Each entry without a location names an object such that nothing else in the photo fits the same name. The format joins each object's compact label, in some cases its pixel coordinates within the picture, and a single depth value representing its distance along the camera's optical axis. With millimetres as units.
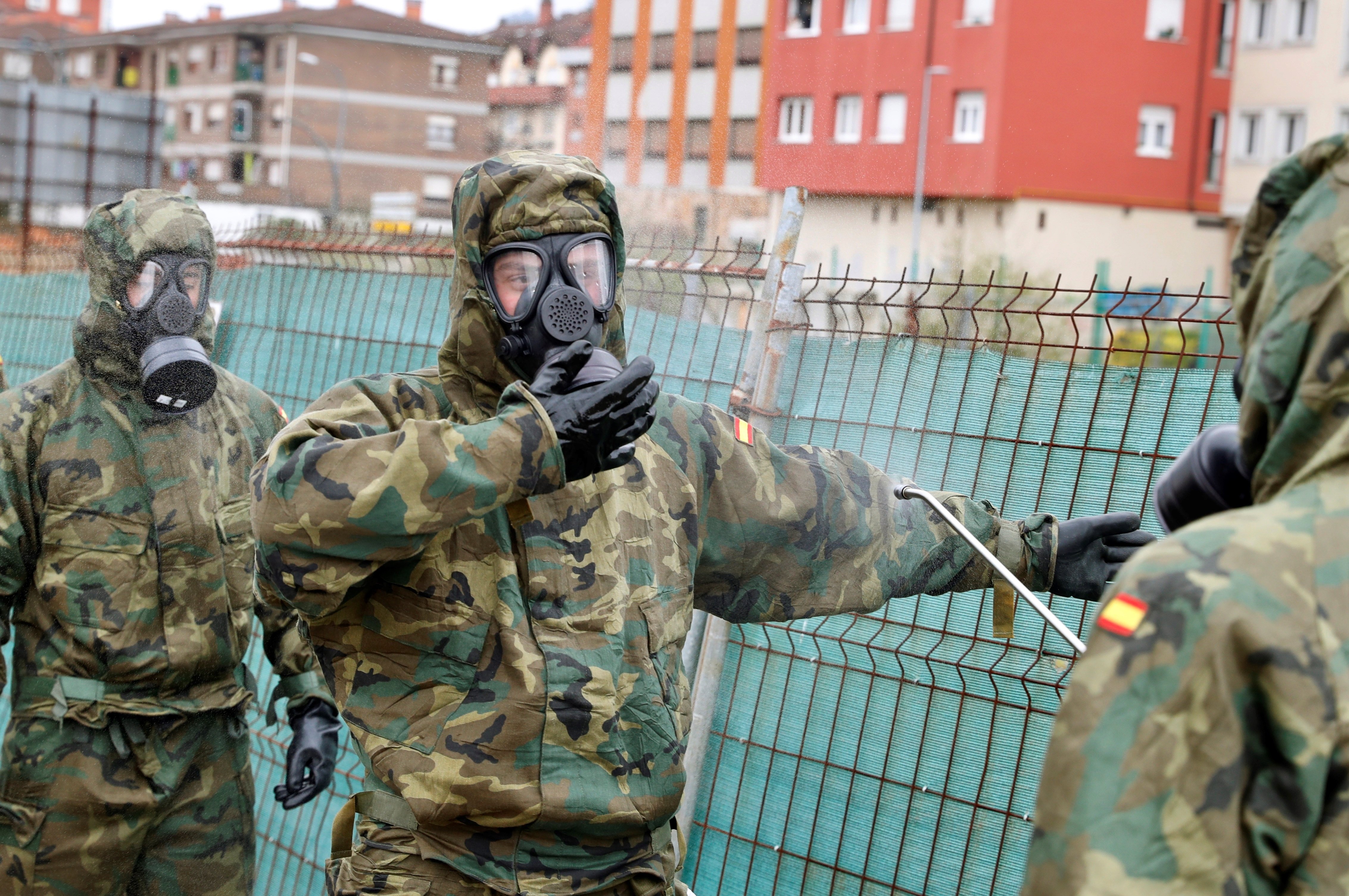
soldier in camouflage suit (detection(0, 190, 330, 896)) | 3766
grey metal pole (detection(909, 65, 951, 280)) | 32562
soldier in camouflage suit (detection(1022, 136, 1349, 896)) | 1412
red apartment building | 32688
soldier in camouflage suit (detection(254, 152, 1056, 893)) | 2416
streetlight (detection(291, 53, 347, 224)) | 36906
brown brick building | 64438
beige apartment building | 32500
